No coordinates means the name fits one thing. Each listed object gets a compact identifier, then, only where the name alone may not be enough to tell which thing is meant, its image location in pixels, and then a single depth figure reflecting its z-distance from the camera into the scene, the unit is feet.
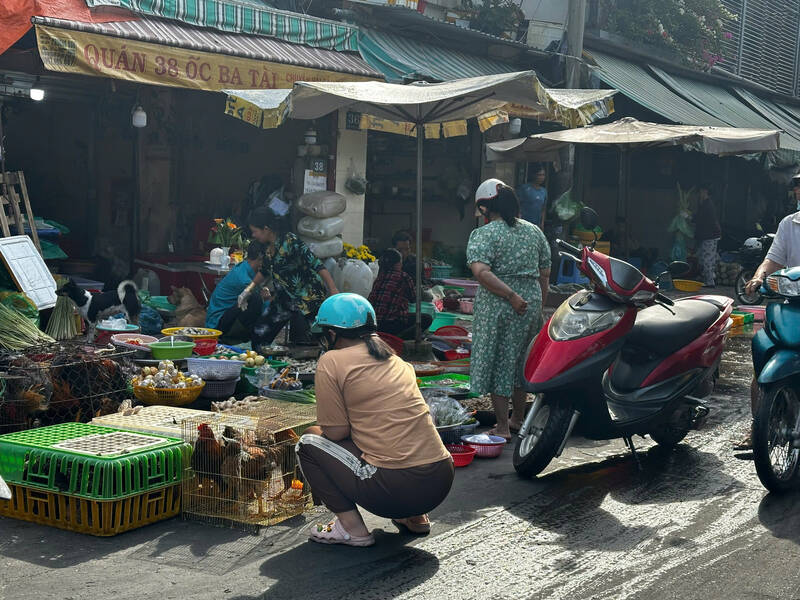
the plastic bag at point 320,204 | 39.81
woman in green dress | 22.61
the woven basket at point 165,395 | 22.25
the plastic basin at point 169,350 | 25.99
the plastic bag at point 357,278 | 38.50
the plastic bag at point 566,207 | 53.31
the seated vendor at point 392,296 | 32.32
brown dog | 35.01
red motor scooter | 19.44
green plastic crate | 15.85
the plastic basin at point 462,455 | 20.94
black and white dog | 30.51
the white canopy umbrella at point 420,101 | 27.81
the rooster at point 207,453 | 17.22
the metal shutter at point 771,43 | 83.61
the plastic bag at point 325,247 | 39.58
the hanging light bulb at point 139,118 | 39.50
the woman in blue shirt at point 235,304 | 30.73
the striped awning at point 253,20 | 35.65
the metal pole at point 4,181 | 31.96
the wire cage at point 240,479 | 17.03
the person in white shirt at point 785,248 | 23.17
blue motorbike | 18.61
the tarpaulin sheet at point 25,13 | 29.32
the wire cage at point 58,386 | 20.02
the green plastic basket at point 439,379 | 26.48
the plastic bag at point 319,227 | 39.75
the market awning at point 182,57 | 30.99
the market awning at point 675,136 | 40.04
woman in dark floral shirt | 29.48
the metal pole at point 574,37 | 53.11
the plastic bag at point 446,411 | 21.97
